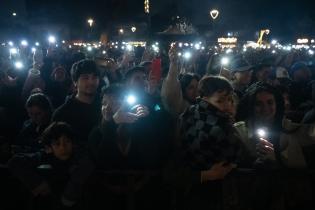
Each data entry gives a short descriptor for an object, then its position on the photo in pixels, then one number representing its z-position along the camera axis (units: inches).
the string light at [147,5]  2133.4
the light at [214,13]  999.7
